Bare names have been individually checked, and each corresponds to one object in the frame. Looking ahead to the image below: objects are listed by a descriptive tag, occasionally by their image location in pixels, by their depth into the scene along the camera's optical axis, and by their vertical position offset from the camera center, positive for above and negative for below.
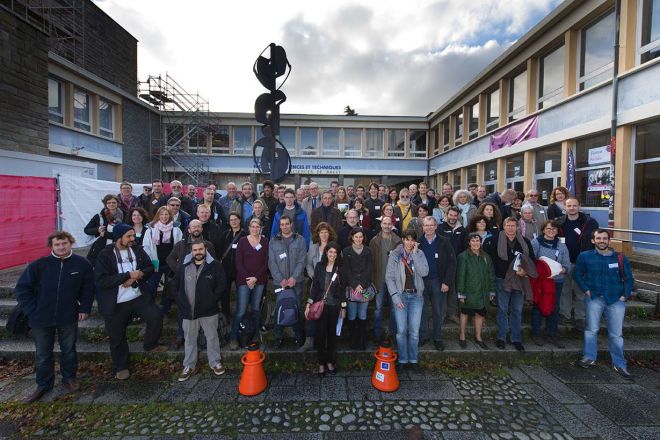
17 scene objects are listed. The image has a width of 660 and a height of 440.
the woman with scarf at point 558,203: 5.59 +0.23
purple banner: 12.24 +3.57
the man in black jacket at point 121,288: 3.92 -1.04
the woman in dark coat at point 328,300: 4.05 -1.19
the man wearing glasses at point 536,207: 5.68 +0.15
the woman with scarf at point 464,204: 5.70 +0.19
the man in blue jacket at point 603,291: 4.08 -1.03
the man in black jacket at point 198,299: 3.99 -1.17
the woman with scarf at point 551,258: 4.59 -0.69
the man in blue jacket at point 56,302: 3.58 -1.13
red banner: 6.38 -0.20
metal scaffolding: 21.05 +5.64
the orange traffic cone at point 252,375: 3.65 -1.99
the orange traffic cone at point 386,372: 3.72 -1.97
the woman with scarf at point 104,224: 4.90 -0.24
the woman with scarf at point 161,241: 4.66 -0.48
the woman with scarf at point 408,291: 4.09 -1.05
